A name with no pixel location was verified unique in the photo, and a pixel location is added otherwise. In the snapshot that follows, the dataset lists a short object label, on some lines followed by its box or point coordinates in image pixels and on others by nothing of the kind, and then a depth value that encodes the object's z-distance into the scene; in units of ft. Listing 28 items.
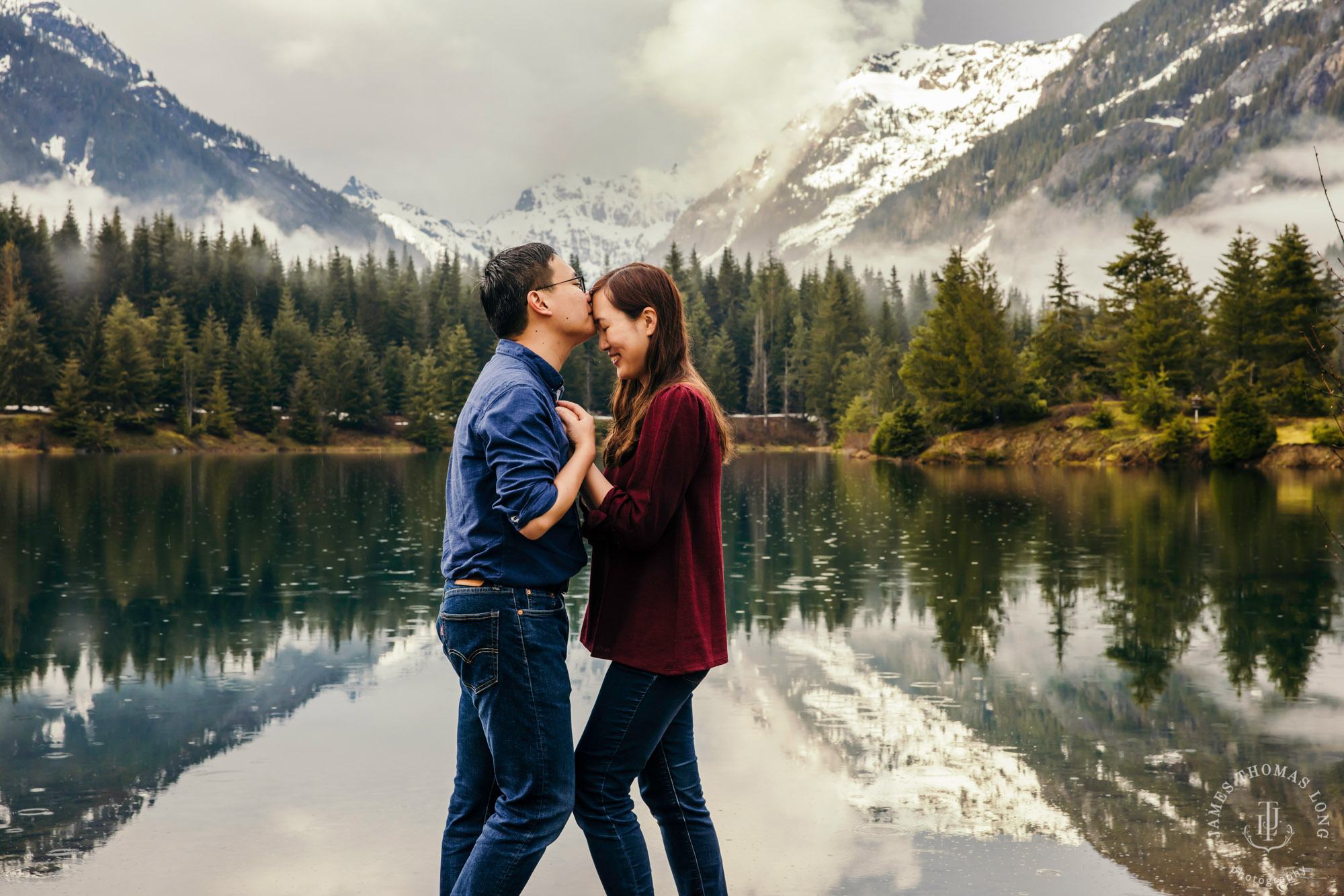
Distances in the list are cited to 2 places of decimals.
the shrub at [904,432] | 182.70
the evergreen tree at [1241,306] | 143.54
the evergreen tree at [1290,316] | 135.64
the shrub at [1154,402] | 139.33
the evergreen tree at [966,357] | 166.30
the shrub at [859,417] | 217.36
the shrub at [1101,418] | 150.10
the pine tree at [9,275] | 232.59
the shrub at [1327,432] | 110.32
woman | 10.02
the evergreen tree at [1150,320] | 146.51
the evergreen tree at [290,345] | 273.13
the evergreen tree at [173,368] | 232.94
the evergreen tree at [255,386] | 249.34
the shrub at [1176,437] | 134.31
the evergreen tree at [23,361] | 199.21
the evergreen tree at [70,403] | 198.18
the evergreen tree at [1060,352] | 167.12
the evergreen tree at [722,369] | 305.73
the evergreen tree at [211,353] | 244.01
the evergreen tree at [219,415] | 233.96
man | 9.32
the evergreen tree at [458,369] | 282.77
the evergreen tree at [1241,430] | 128.57
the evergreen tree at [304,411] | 254.88
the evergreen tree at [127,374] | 213.66
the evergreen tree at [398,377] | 287.28
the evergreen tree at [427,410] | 266.57
